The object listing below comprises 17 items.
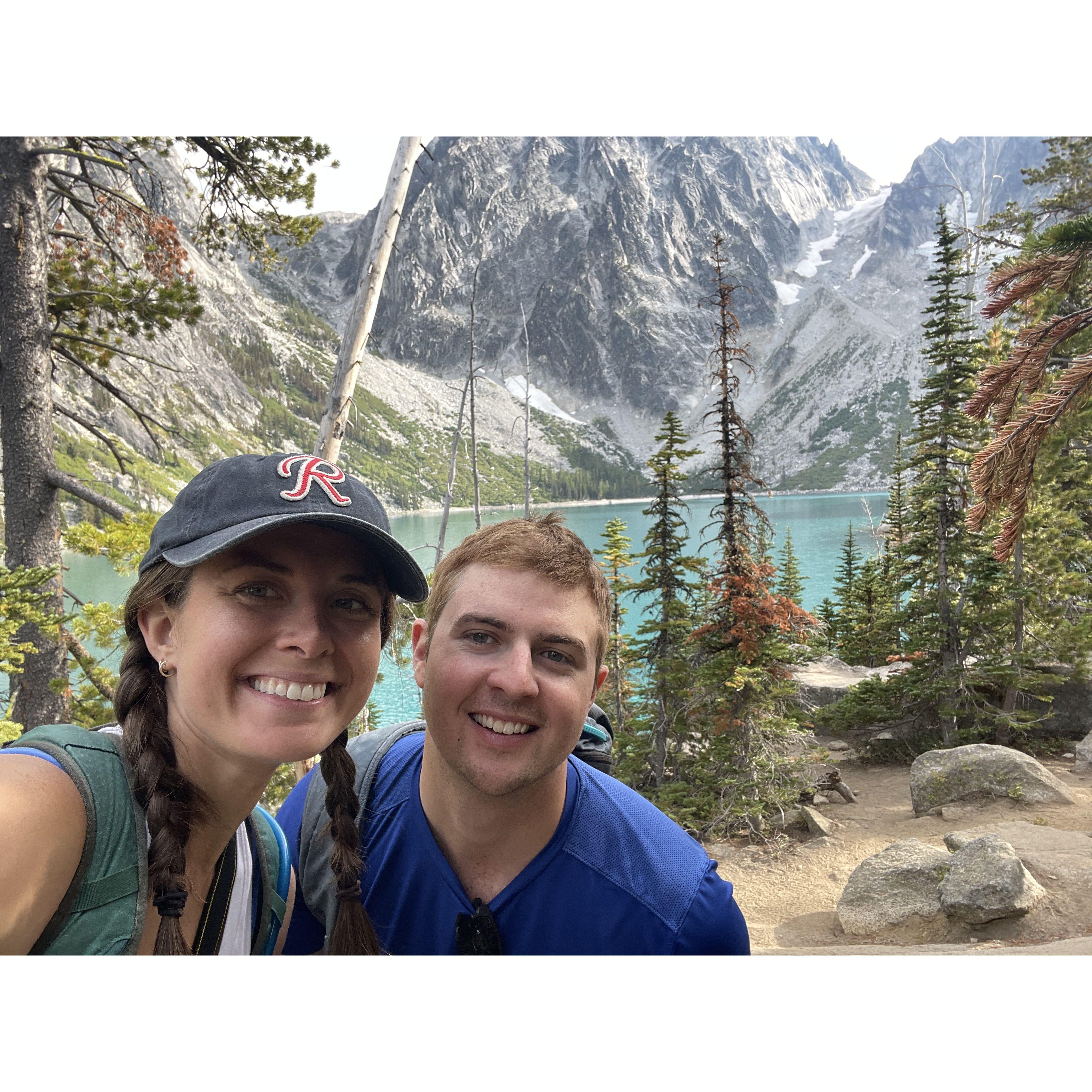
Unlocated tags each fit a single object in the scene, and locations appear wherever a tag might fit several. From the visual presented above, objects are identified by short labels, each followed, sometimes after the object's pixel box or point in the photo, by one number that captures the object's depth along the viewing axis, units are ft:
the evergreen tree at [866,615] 48.16
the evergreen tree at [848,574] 57.36
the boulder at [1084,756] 27.63
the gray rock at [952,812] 24.94
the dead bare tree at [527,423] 33.51
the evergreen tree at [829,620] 55.52
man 4.29
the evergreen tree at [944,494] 32.32
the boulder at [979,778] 24.06
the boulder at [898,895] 16.56
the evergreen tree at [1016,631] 32.73
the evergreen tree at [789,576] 53.11
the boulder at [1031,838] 17.78
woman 2.81
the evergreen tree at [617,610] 35.94
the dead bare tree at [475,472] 31.09
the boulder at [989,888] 15.12
